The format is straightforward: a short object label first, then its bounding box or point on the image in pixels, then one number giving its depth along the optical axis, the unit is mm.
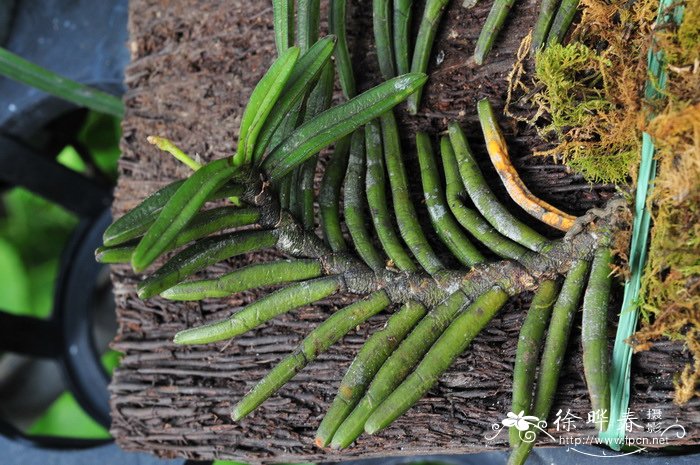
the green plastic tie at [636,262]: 422
